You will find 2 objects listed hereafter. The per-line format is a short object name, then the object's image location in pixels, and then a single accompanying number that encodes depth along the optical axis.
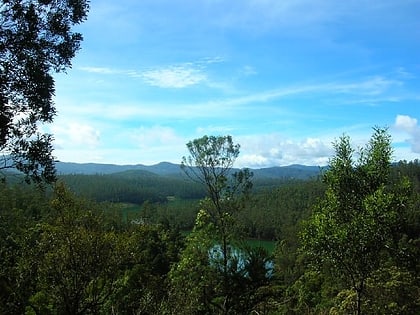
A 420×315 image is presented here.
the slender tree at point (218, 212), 16.25
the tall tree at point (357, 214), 8.74
